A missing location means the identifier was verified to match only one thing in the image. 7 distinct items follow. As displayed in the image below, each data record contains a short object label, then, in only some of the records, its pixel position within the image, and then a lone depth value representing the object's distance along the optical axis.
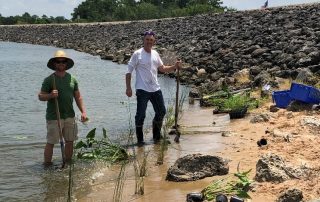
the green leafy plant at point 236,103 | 8.28
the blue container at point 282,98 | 7.72
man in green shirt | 5.59
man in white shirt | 6.63
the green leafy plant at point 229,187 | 4.32
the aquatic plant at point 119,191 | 4.56
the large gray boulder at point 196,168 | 4.99
